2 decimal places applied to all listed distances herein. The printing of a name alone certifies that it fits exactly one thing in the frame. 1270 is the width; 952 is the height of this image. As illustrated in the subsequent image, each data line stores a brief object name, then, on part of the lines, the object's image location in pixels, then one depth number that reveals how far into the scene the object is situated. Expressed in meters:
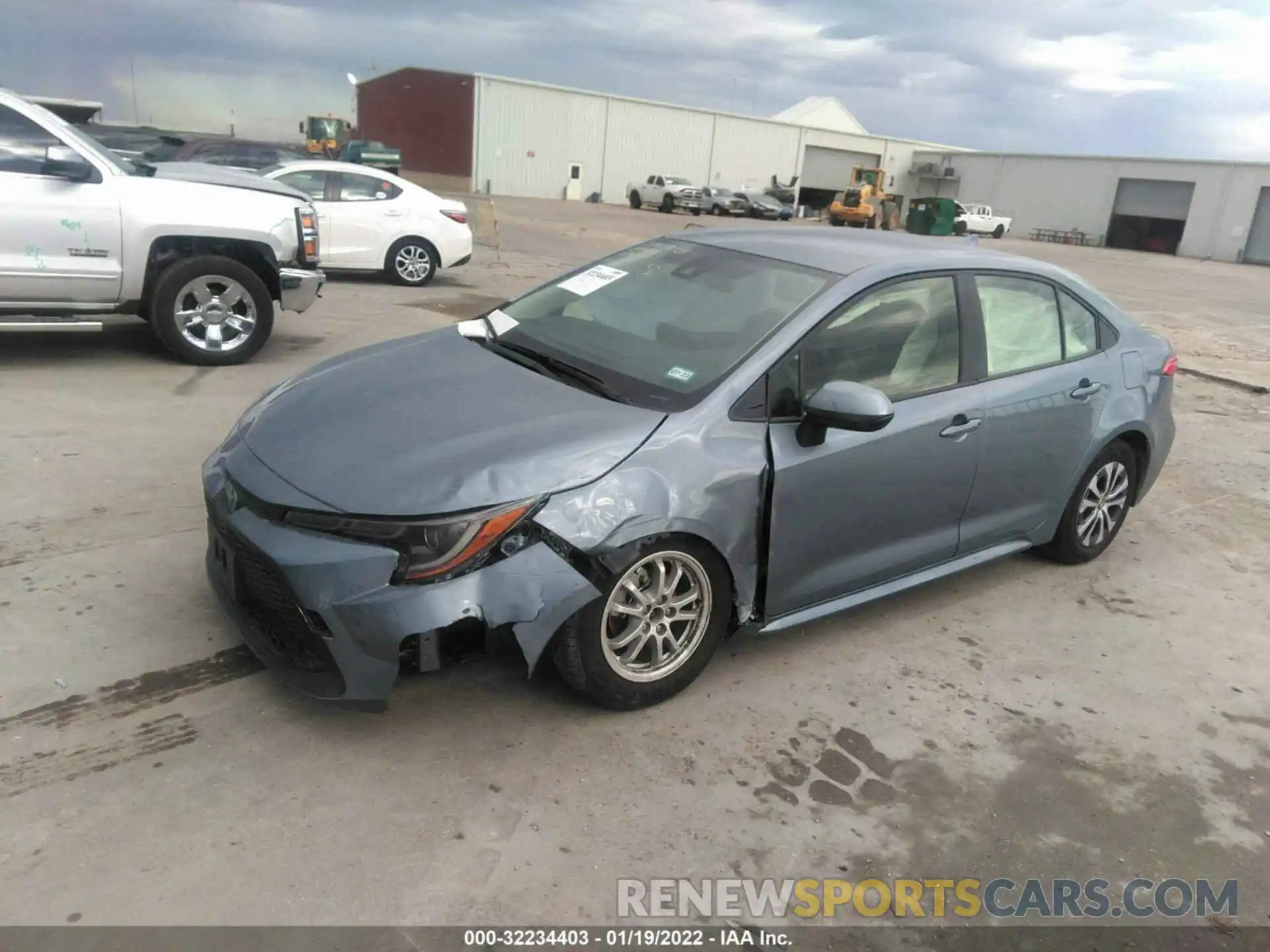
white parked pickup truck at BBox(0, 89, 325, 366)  6.21
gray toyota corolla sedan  2.72
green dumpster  40.81
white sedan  11.50
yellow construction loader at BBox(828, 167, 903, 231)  44.34
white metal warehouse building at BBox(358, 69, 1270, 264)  50.03
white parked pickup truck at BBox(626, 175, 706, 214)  45.41
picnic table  54.34
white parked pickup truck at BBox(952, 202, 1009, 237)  47.12
